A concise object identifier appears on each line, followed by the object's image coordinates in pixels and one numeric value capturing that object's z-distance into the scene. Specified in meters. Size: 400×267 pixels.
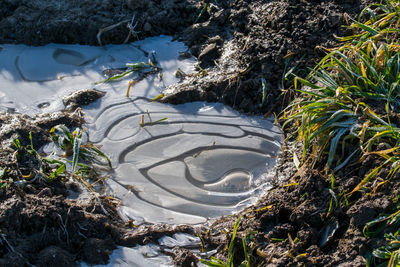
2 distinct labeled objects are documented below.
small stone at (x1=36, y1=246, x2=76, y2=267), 2.39
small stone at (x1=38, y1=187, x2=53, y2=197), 2.77
